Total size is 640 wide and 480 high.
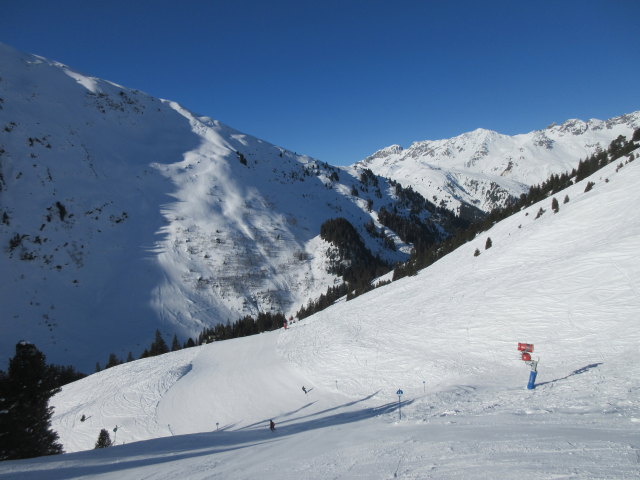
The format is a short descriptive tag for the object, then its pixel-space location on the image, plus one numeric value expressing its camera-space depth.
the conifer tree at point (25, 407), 16.62
